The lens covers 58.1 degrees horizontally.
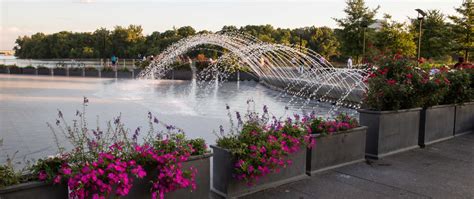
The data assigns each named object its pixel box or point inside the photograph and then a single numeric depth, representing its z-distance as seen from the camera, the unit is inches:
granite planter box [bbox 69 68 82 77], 1455.5
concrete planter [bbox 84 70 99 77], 1424.7
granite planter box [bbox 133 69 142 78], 1361.5
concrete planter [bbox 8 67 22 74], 1593.3
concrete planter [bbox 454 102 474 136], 326.6
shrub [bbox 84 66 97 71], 1438.2
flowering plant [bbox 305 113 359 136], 215.9
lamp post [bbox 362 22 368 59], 1595.8
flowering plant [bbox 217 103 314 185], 177.0
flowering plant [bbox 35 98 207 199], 131.3
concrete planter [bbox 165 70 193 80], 1251.2
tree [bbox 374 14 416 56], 1547.7
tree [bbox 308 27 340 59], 2733.8
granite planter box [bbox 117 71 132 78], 1367.6
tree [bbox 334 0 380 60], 1679.4
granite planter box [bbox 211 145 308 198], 178.1
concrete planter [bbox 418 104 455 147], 287.6
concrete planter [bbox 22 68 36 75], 1563.0
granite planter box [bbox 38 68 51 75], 1521.7
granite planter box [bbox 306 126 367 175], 212.8
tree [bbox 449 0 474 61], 1445.6
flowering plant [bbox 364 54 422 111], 260.8
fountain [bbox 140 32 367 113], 641.6
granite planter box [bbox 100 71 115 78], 1390.9
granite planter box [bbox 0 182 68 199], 122.3
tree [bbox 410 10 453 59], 1656.0
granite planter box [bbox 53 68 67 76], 1485.0
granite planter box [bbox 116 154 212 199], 149.7
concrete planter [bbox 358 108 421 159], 251.4
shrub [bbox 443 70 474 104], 319.6
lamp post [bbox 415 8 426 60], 868.9
